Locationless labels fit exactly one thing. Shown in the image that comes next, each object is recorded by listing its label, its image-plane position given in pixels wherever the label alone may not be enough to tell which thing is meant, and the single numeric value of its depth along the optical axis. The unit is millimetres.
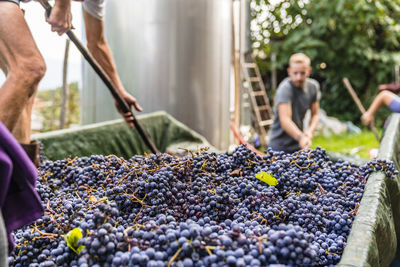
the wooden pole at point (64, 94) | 3766
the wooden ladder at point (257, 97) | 6668
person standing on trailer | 1303
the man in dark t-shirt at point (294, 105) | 3672
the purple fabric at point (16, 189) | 703
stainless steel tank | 3967
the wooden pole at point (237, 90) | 5379
